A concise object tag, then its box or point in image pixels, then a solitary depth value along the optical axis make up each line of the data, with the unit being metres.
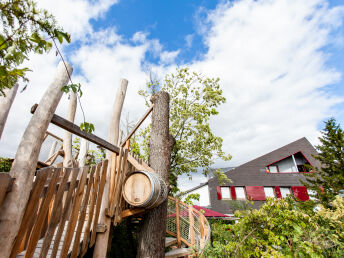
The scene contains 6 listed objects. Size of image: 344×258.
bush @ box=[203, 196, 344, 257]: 2.07
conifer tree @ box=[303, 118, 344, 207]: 12.51
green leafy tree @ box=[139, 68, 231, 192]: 10.88
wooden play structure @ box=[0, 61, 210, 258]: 1.45
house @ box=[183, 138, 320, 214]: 18.67
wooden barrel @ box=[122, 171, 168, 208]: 2.56
